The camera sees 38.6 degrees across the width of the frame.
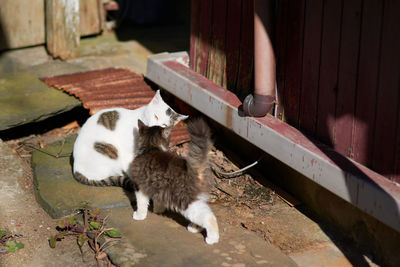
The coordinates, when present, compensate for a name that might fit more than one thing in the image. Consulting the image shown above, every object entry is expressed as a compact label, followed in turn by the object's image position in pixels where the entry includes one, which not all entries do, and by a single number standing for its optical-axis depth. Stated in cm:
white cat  492
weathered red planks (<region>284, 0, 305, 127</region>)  462
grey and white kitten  401
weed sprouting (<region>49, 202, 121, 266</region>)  428
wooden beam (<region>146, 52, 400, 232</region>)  385
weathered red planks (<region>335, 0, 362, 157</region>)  409
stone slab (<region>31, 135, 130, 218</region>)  480
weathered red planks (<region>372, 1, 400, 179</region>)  378
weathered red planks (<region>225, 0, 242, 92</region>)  541
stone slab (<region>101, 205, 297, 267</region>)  411
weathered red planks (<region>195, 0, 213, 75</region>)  589
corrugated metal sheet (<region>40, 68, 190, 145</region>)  619
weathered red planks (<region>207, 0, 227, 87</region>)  567
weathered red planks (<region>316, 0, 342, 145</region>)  427
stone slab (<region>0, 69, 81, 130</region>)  605
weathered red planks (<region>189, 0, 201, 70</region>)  609
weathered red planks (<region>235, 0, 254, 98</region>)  521
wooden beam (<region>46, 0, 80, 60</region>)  779
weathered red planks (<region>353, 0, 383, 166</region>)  391
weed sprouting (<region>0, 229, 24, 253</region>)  424
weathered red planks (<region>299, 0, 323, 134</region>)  444
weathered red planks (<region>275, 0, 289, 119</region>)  477
